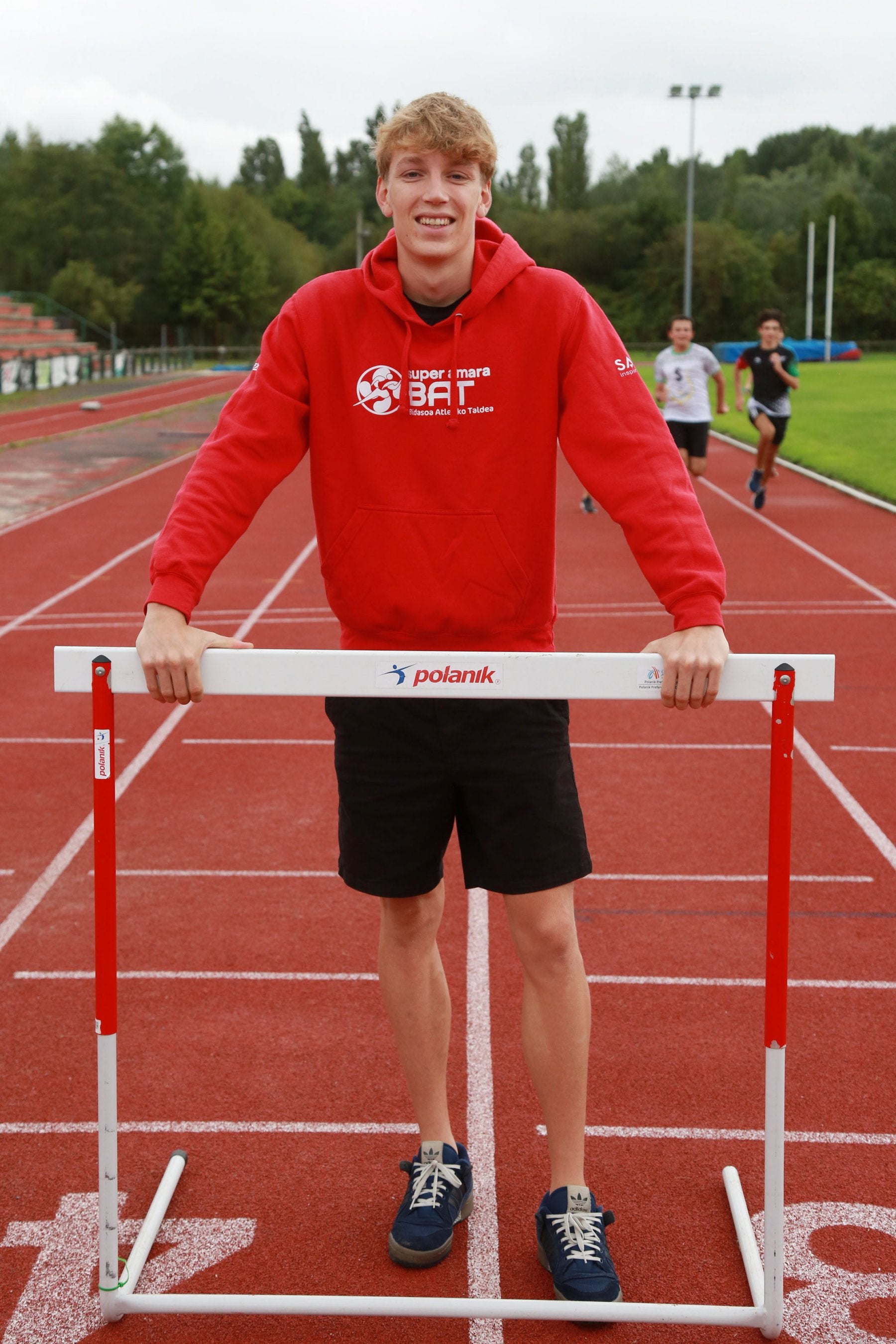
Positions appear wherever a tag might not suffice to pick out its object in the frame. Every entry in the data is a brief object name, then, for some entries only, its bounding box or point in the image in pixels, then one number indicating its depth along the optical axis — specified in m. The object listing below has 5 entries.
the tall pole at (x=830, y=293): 69.62
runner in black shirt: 14.50
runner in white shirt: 13.39
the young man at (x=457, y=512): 2.43
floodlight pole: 40.06
